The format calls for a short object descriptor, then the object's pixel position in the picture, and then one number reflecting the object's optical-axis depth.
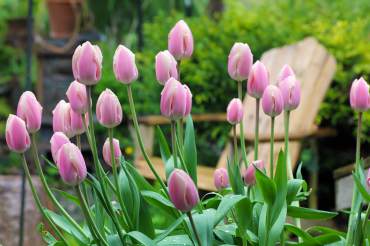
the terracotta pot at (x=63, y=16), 6.69
